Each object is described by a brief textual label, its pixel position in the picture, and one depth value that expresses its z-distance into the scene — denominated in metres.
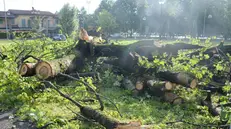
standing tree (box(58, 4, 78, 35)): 33.47
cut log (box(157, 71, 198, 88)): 4.53
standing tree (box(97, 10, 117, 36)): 40.00
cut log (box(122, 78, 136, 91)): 5.34
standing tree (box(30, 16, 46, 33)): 31.43
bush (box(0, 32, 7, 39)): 35.04
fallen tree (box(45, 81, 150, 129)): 2.70
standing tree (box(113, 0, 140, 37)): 47.06
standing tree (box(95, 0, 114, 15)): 52.07
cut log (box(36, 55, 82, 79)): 4.26
